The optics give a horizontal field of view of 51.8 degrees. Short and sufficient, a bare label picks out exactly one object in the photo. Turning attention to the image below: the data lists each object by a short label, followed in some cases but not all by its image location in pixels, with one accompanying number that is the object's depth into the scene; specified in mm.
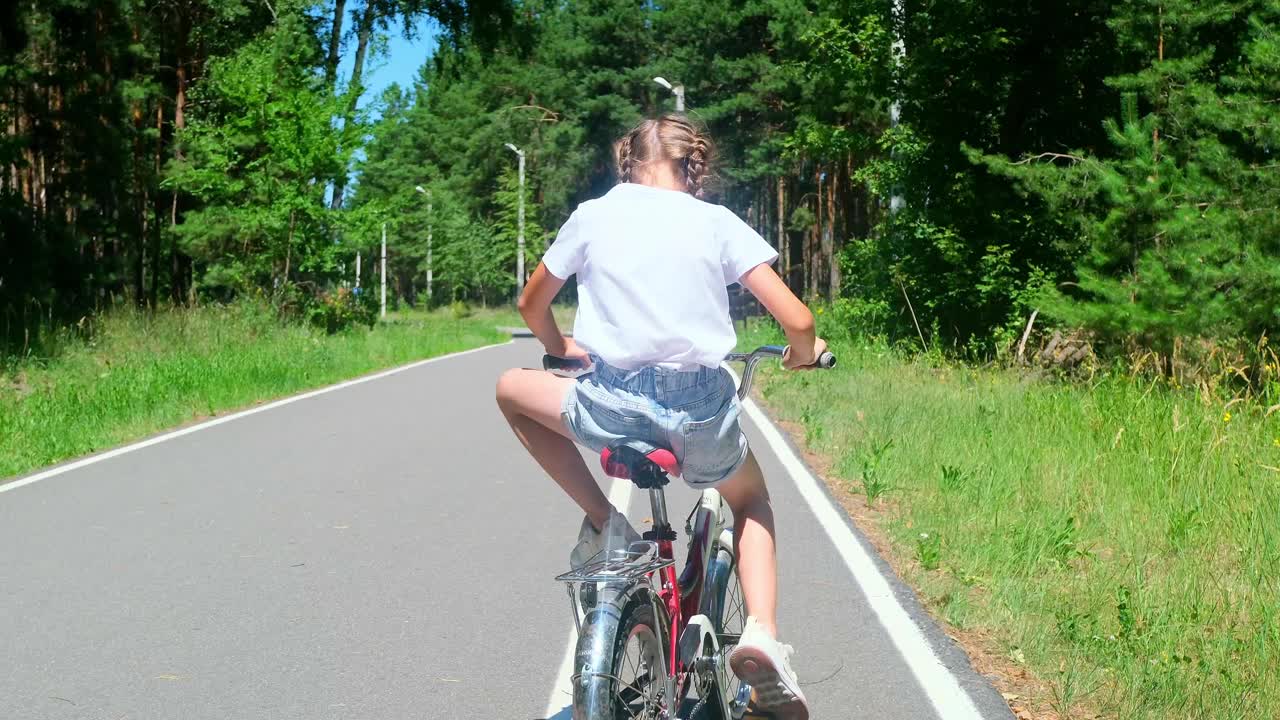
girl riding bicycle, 3432
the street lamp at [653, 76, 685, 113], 30169
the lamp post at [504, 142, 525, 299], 57156
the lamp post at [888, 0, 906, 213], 18891
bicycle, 3107
